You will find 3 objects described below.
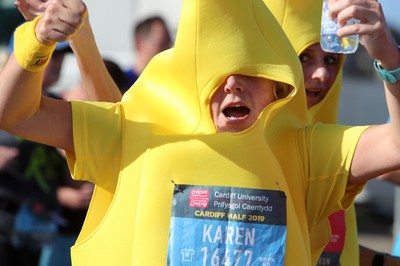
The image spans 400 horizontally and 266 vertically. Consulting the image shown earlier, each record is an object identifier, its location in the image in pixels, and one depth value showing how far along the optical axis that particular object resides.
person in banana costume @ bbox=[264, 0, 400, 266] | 8.70
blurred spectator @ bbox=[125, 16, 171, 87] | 14.45
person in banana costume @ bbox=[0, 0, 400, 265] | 6.89
